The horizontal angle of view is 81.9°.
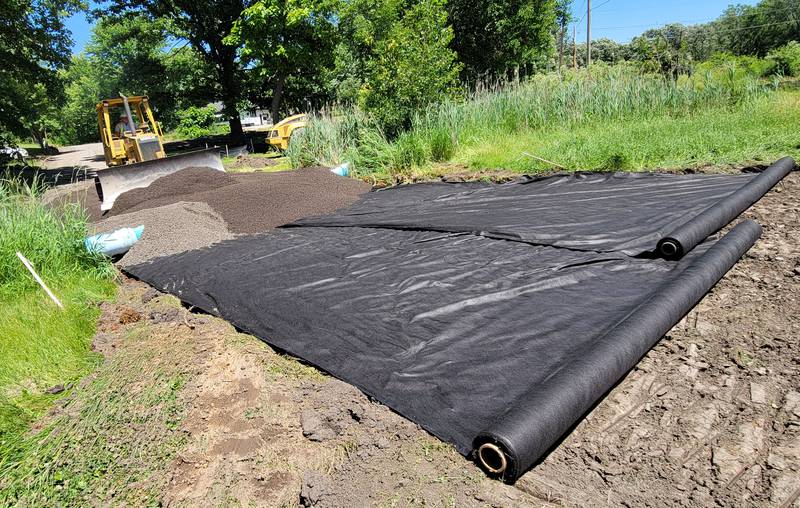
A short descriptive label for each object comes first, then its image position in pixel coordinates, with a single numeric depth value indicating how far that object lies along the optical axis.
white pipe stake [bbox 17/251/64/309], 3.58
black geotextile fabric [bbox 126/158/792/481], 2.03
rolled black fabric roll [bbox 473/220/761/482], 1.69
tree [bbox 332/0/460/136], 8.94
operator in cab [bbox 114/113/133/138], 10.30
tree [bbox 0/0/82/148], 12.64
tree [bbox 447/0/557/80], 20.72
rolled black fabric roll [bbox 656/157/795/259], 3.26
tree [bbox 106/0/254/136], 17.61
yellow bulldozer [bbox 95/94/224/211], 7.38
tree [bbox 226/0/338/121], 15.56
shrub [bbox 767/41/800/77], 20.52
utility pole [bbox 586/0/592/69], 26.80
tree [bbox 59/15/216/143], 18.23
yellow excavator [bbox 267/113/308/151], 15.10
